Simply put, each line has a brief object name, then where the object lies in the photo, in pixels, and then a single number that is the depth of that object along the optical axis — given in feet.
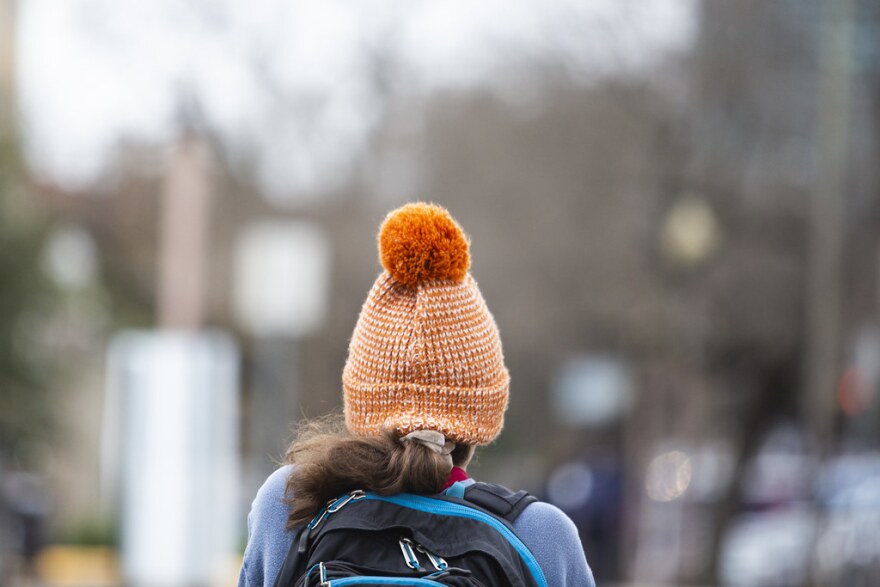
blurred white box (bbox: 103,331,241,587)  60.90
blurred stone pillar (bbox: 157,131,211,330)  73.46
